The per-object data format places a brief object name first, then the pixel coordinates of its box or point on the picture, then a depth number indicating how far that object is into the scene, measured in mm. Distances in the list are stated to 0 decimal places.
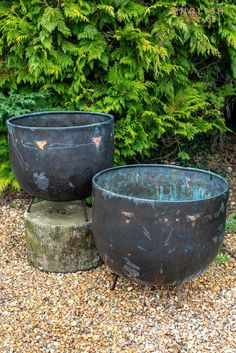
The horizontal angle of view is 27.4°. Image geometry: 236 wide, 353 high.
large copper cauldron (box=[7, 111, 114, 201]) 3199
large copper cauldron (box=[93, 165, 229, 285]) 2658
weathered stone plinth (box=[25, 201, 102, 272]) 3453
